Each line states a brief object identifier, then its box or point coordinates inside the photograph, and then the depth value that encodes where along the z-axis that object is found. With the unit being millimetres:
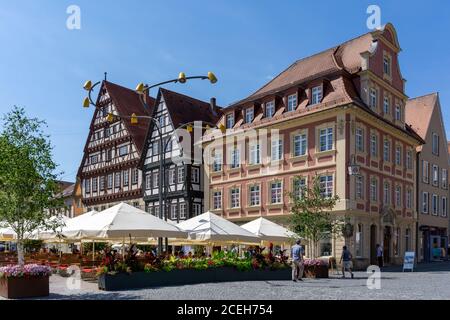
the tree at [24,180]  15500
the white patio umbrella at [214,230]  21344
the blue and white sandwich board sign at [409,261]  30277
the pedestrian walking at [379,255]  33875
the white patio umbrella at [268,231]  24984
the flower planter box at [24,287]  14812
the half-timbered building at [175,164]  45062
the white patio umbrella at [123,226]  18469
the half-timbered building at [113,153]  51188
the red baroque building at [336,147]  33781
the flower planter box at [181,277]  16828
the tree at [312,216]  26078
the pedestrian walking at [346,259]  25241
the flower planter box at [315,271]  23938
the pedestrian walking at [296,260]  21672
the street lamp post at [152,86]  19250
